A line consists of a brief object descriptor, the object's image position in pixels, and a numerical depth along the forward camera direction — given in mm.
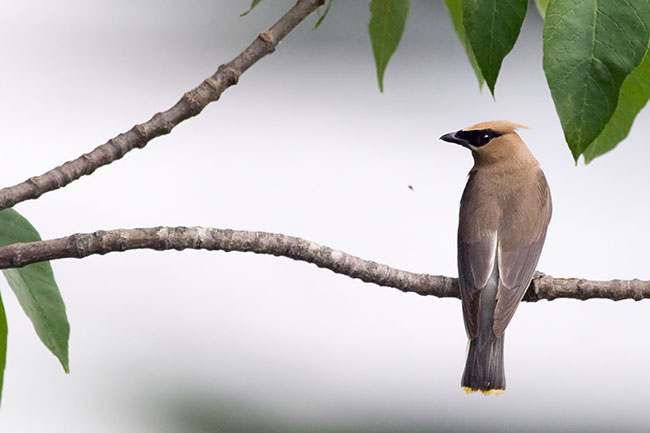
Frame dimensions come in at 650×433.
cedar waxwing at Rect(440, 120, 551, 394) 5735
